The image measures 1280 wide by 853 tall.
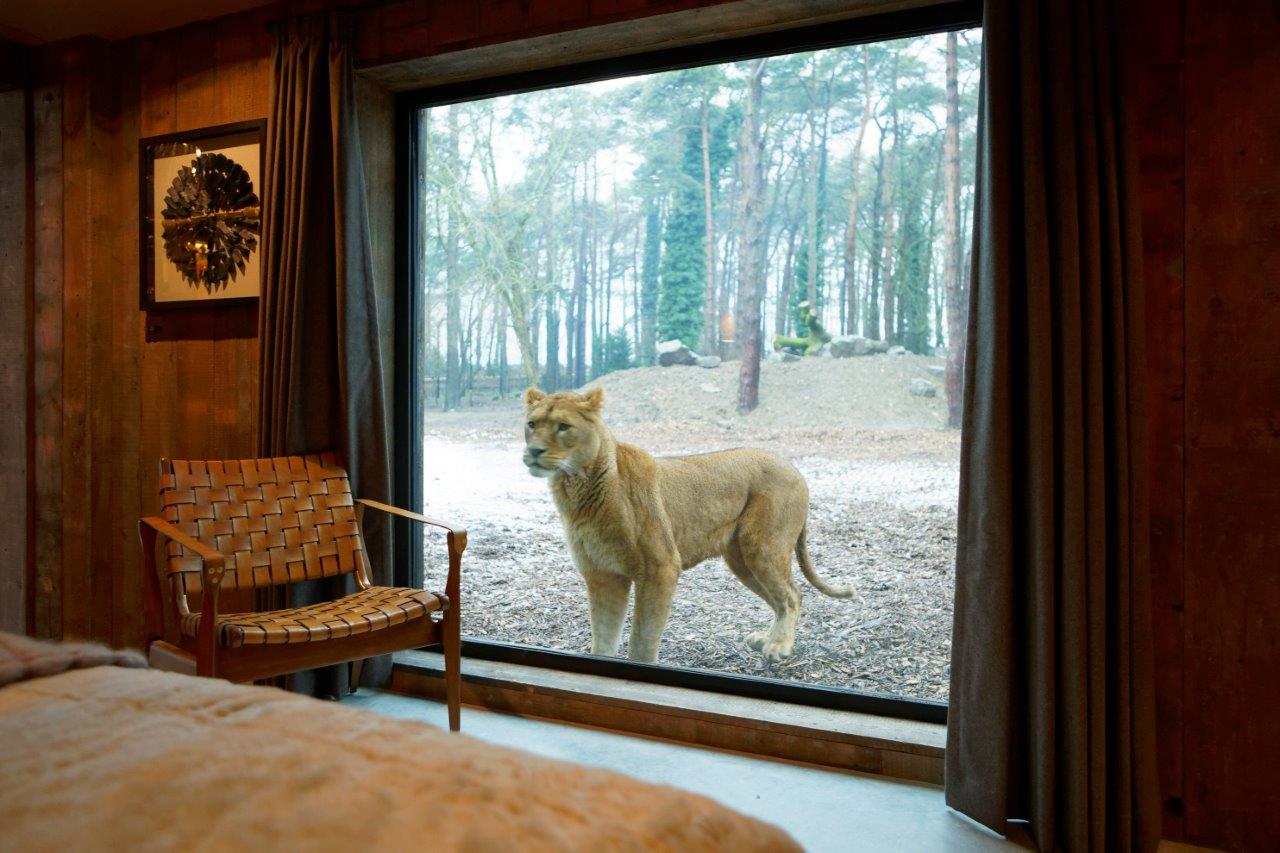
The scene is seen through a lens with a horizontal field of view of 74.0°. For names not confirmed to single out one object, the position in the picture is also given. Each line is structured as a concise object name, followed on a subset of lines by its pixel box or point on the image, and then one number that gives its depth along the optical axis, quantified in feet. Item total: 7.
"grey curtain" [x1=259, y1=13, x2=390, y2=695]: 9.59
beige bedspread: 1.94
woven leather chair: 7.06
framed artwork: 10.58
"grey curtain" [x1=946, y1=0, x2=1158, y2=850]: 6.49
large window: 8.54
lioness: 9.27
